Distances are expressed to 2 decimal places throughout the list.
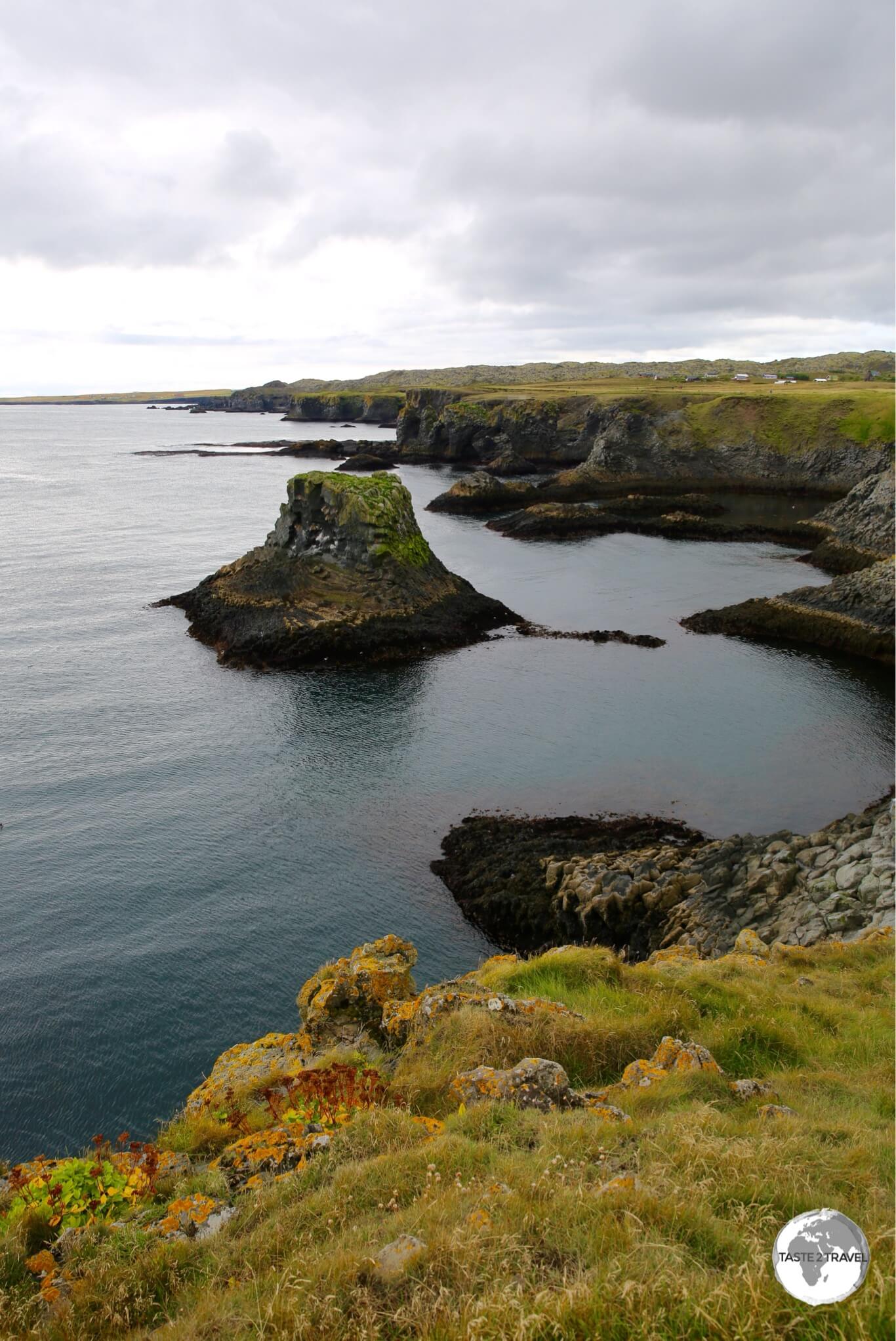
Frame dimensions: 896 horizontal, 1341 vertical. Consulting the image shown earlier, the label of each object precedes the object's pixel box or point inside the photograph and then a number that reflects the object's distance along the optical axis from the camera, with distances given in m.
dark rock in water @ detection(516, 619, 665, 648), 50.59
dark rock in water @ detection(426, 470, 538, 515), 100.88
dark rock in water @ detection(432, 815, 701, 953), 23.91
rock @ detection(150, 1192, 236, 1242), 7.57
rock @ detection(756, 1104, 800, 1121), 8.85
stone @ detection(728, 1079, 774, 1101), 9.75
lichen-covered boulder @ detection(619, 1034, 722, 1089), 10.23
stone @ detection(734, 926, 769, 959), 17.62
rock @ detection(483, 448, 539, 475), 130.88
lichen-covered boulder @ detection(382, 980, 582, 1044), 12.32
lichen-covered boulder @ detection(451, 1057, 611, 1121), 9.48
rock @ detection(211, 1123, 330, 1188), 8.66
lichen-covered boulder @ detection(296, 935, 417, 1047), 14.23
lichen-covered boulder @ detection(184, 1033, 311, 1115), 12.09
